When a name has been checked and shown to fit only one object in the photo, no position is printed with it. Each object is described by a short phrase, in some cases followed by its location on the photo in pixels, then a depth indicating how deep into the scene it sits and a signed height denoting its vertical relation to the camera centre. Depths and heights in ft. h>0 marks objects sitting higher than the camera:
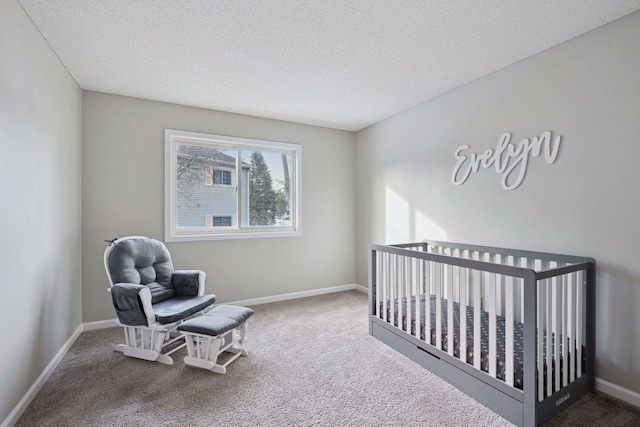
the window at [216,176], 11.92 +1.49
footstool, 7.13 -2.94
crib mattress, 5.71 -2.77
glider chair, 7.50 -2.24
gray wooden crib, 5.38 -2.66
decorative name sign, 7.36 +1.51
